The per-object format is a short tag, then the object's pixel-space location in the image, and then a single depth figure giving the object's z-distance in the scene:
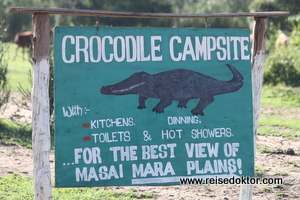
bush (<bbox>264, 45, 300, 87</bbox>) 22.85
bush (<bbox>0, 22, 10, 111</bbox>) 14.72
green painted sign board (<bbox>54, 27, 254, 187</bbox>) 6.47
